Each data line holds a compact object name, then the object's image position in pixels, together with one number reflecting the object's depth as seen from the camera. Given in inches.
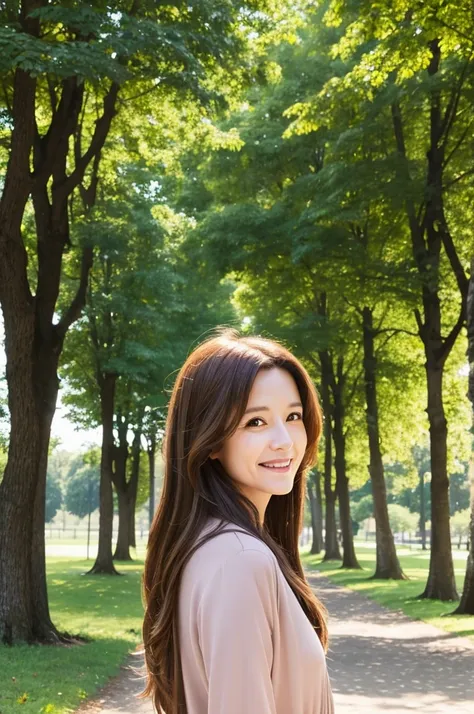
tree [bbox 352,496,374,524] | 4172.0
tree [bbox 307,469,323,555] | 2039.1
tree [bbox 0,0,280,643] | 439.8
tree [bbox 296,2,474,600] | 577.6
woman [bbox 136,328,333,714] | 71.1
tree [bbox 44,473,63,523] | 5428.2
